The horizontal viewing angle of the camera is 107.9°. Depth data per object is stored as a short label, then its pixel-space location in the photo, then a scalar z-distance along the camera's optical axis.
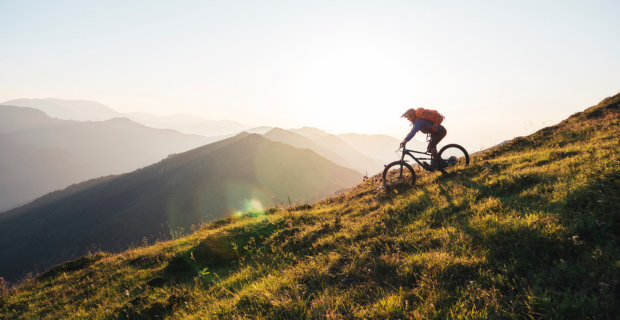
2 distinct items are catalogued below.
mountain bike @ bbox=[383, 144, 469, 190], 8.84
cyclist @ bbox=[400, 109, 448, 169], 8.70
